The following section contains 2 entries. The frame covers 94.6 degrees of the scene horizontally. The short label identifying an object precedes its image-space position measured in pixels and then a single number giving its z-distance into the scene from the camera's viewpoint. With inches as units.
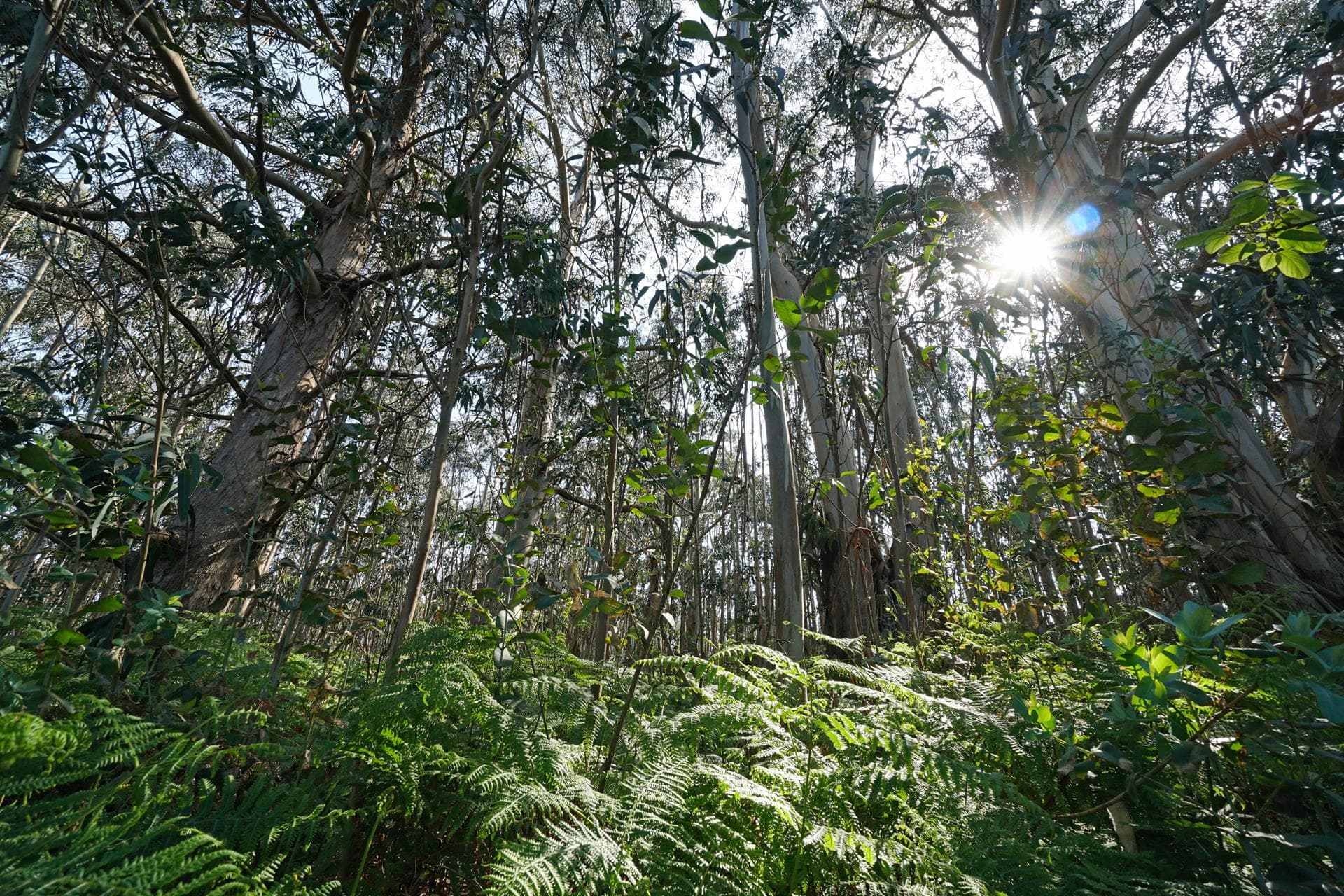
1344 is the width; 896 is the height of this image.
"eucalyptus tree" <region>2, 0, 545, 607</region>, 84.8
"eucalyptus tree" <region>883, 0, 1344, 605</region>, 87.5
